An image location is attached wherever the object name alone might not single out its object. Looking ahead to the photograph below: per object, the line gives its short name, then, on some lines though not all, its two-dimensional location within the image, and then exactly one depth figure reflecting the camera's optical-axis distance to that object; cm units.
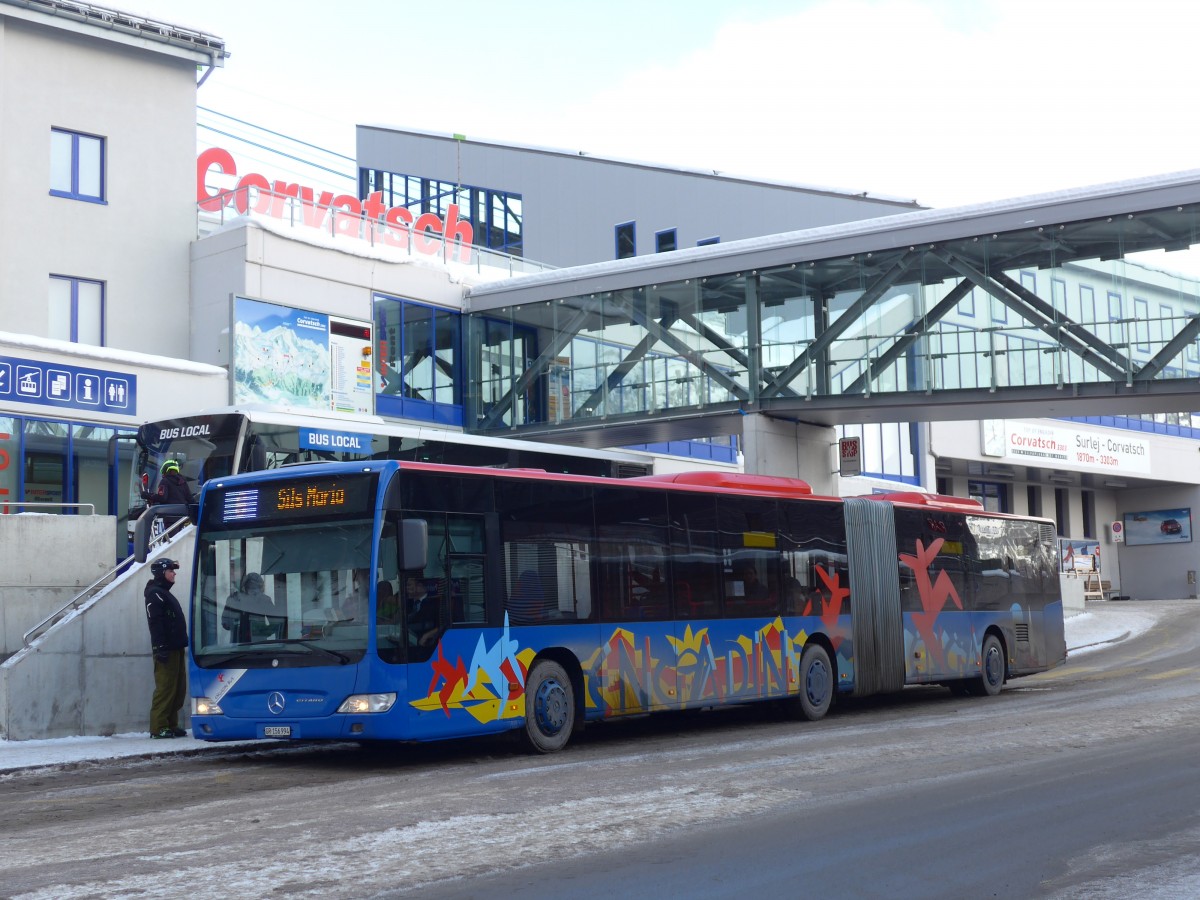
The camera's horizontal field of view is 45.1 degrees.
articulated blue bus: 1282
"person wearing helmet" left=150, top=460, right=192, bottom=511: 1875
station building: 2675
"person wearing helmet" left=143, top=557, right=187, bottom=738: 1534
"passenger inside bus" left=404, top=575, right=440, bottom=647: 1292
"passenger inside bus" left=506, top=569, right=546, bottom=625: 1398
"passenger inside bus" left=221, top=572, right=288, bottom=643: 1312
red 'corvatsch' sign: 3262
